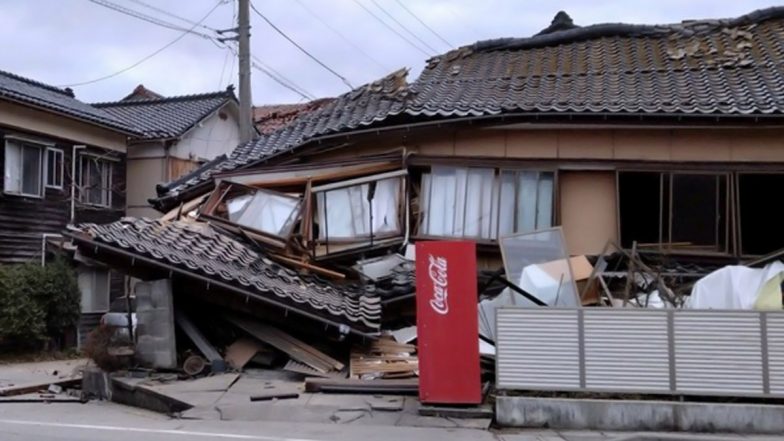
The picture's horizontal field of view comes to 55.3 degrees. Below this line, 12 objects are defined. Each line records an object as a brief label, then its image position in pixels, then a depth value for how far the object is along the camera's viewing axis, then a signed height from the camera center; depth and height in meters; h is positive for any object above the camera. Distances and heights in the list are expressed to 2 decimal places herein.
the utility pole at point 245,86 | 19.31 +4.31
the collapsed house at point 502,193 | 12.61 +1.09
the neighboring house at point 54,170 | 19.00 +2.27
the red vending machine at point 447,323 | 9.15 -0.88
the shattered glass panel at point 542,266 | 11.60 -0.23
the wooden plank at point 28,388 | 12.09 -2.24
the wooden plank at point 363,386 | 10.17 -1.83
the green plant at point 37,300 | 17.33 -1.16
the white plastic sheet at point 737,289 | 10.47 -0.54
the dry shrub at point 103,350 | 11.79 -1.58
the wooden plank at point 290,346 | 11.50 -1.49
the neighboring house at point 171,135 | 23.73 +3.99
